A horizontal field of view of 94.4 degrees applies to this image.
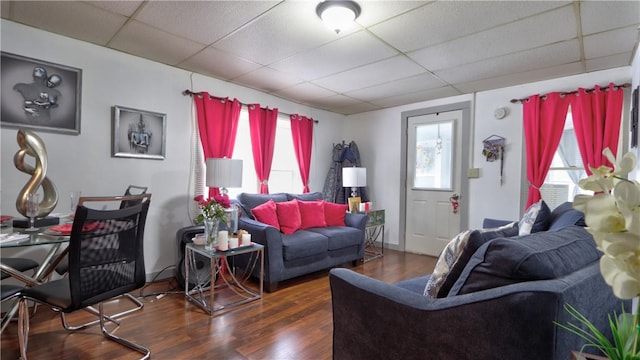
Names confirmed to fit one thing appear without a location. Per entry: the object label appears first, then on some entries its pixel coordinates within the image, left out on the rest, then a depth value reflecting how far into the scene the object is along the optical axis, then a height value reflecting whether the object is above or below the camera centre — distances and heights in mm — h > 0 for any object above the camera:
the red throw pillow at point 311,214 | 3701 -450
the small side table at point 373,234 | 4254 -914
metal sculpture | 2004 +45
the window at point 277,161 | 4090 +259
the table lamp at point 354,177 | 4492 +33
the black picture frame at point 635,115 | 2503 +600
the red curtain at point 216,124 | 3506 +648
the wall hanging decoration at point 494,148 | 3854 +436
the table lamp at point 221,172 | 3168 +53
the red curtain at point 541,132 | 3402 +590
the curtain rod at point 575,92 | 3037 +1013
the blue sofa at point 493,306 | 900 -461
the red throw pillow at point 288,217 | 3434 -456
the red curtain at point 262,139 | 4035 +546
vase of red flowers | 2658 -367
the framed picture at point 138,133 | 2951 +445
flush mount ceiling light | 2053 +1192
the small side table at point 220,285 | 2555 -1109
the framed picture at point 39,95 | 2396 +682
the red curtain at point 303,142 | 4602 +583
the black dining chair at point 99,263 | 1604 -522
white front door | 4273 +5
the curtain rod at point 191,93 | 3422 +977
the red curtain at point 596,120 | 3039 +665
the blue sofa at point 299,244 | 2973 -719
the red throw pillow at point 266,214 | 3336 -412
